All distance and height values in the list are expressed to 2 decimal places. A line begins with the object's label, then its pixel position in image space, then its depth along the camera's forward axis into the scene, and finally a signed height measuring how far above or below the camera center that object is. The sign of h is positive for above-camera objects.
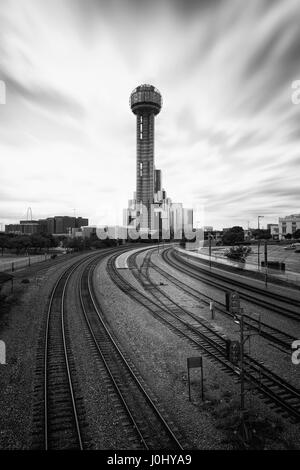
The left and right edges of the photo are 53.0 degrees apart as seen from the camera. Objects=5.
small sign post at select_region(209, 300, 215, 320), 23.40 -5.78
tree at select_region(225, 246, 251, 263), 56.94 -3.50
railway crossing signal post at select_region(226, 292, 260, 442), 9.97 -4.29
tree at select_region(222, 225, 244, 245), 119.81 -1.27
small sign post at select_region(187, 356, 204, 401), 12.07 -5.13
